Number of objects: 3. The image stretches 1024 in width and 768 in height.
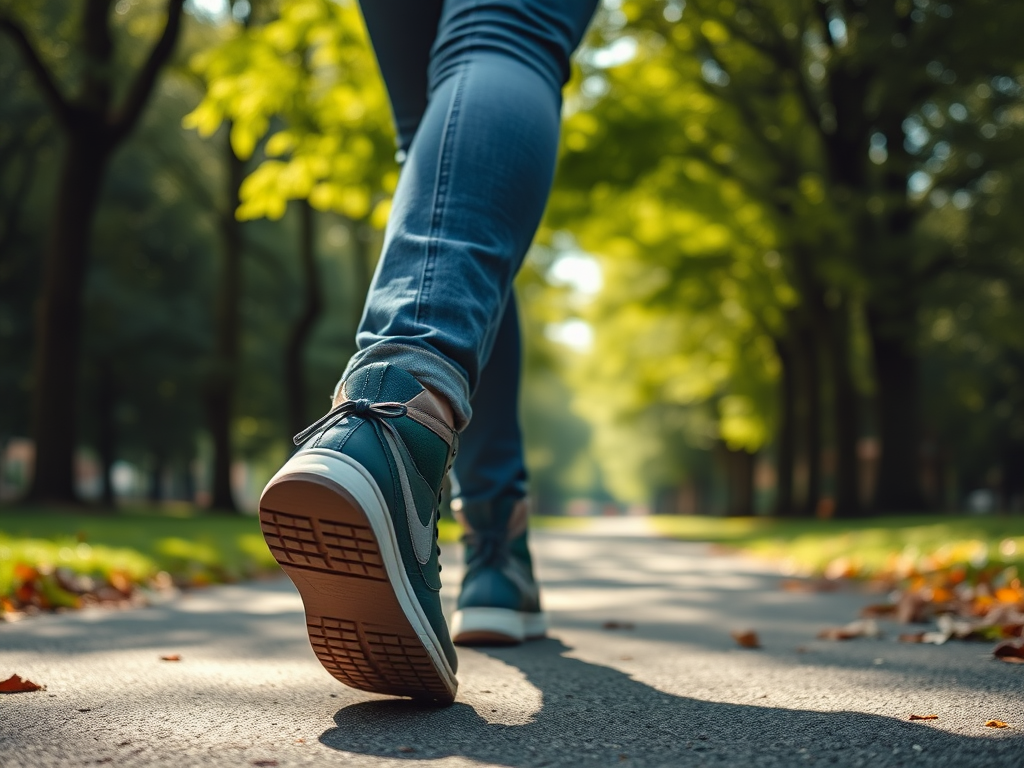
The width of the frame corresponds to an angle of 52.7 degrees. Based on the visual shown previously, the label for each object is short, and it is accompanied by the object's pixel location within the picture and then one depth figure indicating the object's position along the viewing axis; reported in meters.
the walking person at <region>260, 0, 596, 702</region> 1.38
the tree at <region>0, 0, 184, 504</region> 12.41
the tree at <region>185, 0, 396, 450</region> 8.74
